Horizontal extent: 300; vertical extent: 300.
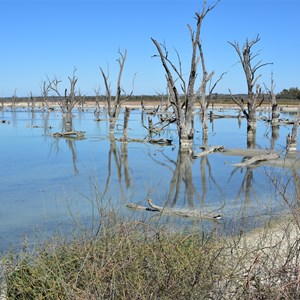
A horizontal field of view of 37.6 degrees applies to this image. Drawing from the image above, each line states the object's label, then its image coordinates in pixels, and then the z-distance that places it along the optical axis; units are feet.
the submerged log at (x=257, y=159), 47.91
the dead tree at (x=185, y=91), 61.26
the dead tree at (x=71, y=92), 110.97
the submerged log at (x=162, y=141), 73.82
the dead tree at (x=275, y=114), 111.20
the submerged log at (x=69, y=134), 85.00
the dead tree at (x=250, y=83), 80.89
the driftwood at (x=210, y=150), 56.96
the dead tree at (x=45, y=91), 166.55
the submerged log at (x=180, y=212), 25.09
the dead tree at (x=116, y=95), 82.84
